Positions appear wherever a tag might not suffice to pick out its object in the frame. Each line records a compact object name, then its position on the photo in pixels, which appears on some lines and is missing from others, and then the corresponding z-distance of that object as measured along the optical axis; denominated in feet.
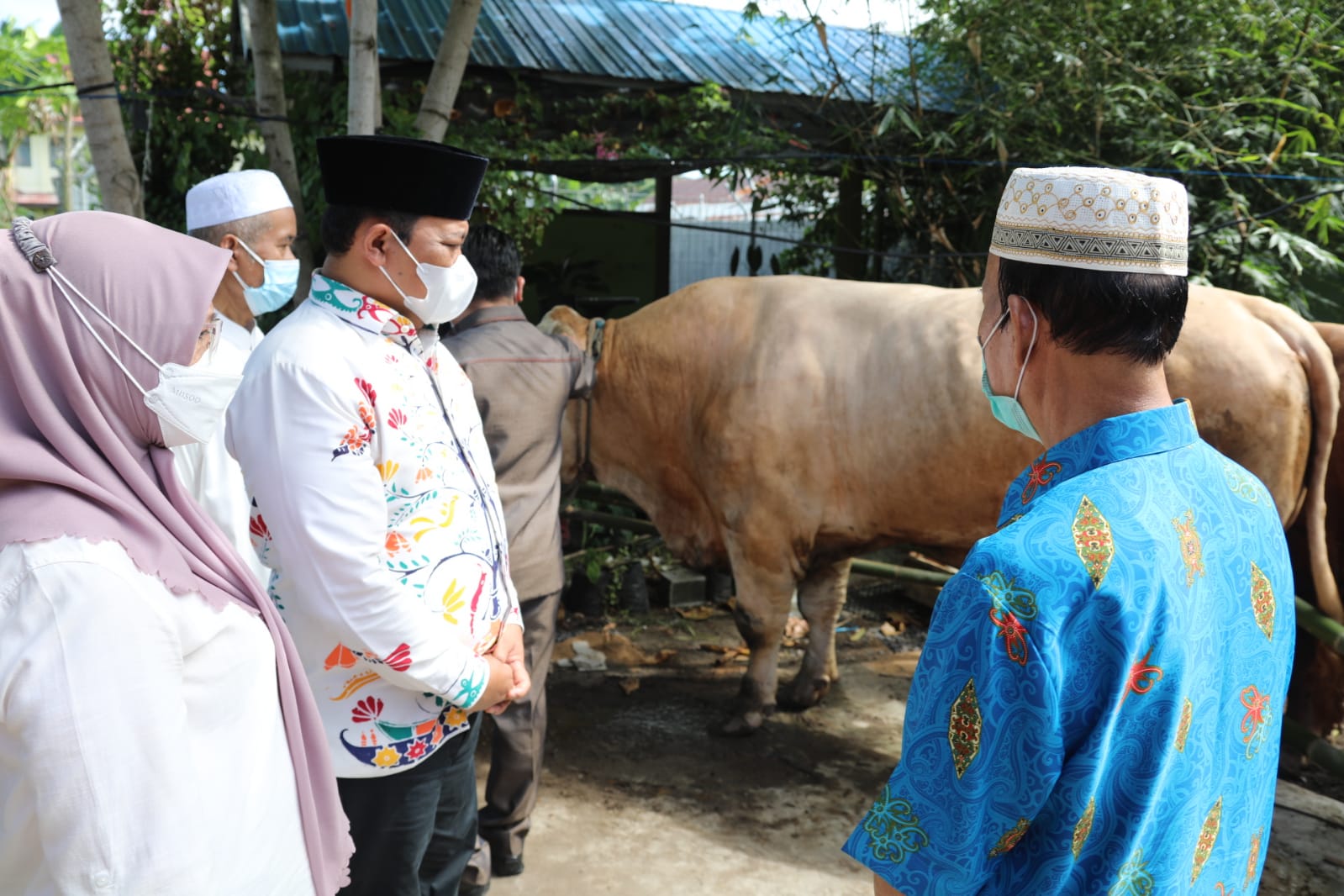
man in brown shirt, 11.27
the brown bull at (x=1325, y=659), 12.56
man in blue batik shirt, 3.59
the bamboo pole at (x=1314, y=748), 10.87
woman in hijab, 3.49
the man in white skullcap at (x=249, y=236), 10.79
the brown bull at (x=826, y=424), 11.74
